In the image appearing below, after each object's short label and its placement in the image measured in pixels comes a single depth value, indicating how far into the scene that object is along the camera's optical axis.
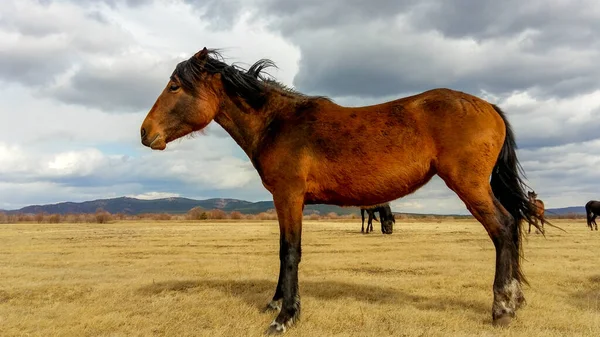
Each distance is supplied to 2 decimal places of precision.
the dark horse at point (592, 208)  39.56
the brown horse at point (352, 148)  6.05
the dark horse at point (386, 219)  28.20
